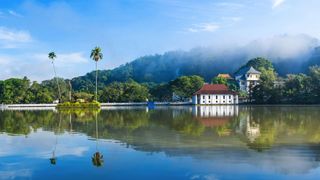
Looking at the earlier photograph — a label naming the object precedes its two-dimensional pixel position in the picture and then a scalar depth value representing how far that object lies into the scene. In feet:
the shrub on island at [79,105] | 186.34
